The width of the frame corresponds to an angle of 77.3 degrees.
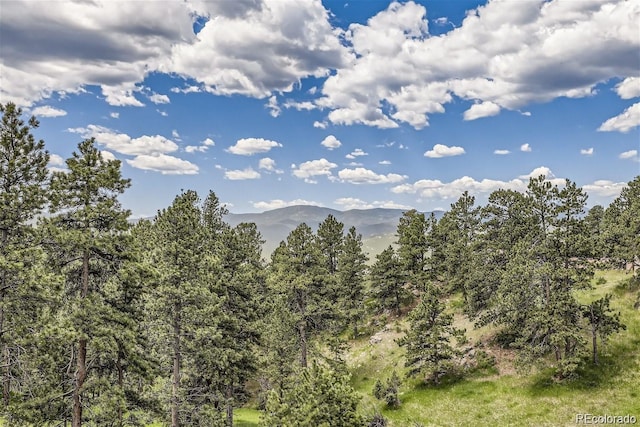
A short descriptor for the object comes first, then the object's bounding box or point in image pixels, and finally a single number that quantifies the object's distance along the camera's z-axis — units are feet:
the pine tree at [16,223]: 54.93
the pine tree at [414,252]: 191.11
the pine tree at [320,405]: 57.26
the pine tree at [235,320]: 94.91
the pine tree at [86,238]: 56.90
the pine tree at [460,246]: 170.60
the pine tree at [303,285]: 125.70
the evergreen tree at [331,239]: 219.61
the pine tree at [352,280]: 192.41
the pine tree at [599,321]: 108.58
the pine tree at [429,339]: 130.41
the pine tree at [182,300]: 77.71
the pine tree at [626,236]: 131.44
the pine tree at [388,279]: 192.54
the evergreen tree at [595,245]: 102.42
